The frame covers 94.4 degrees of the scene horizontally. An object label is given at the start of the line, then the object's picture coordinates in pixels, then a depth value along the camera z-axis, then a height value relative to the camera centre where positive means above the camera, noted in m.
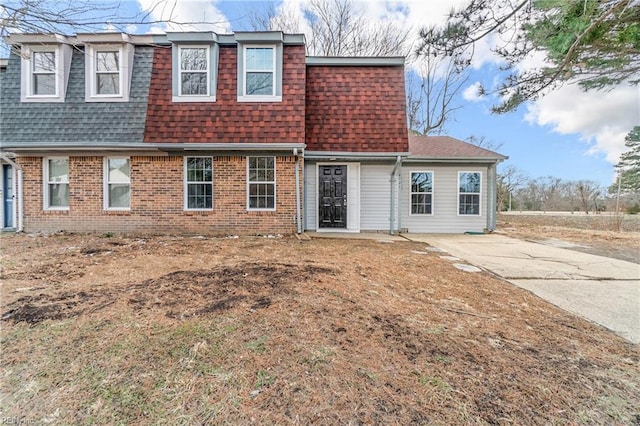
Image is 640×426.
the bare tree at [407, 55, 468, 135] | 20.14 +7.54
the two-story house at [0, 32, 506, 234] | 8.16 +2.01
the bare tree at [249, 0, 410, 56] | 17.30 +10.80
